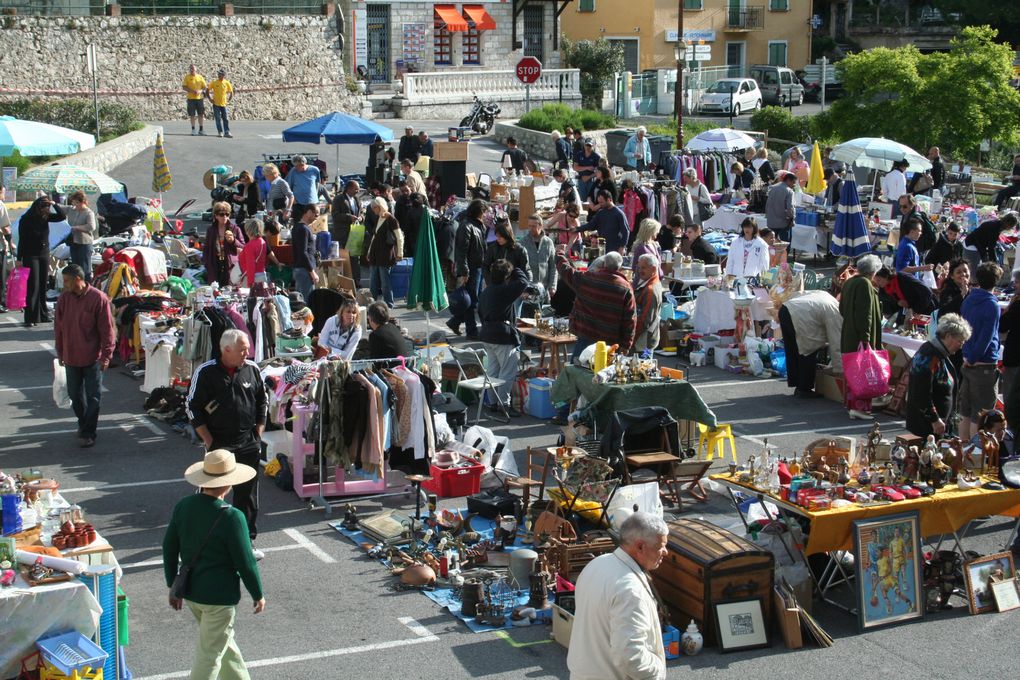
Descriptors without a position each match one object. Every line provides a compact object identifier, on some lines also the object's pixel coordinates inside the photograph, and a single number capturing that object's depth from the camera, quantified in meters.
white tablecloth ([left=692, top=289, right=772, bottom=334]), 15.73
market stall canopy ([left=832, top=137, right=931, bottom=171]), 24.06
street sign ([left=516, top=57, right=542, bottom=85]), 35.28
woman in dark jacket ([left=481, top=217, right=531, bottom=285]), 14.79
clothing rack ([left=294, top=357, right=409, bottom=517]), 10.66
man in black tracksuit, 9.33
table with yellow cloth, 8.59
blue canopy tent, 23.09
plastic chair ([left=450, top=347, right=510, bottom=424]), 13.05
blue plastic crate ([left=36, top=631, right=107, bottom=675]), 6.98
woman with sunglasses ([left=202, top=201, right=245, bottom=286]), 15.80
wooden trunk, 8.17
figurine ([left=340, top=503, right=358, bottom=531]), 10.18
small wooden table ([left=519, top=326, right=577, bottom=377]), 13.61
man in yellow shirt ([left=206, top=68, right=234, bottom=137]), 33.17
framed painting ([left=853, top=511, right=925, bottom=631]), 8.52
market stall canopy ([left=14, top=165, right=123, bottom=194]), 19.36
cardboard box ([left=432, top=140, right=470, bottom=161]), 23.72
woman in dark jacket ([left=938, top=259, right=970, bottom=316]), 13.51
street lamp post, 32.38
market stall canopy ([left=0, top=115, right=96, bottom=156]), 19.41
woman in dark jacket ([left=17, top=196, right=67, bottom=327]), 17.06
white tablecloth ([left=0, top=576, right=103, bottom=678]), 7.04
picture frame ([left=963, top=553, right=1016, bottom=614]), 8.83
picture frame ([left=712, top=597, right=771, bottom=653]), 8.15
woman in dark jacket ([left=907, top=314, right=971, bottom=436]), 10.36
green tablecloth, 11.20
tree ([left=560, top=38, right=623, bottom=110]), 47.69
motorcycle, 37.98
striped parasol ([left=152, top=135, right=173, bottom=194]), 24.23
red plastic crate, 10.82
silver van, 50.50
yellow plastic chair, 11.58
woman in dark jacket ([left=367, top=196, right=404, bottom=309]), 17.39
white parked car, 46.53
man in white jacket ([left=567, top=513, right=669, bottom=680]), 5.66
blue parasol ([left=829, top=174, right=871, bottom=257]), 20.09
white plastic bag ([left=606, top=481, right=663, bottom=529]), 9.79
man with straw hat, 6.94
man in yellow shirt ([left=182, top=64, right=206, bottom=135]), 33.19
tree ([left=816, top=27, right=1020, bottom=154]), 29.69
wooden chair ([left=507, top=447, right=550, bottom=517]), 10.31
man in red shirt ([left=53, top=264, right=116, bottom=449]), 11.62
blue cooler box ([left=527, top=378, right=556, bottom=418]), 13.12
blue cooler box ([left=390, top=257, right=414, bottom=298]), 18.34
